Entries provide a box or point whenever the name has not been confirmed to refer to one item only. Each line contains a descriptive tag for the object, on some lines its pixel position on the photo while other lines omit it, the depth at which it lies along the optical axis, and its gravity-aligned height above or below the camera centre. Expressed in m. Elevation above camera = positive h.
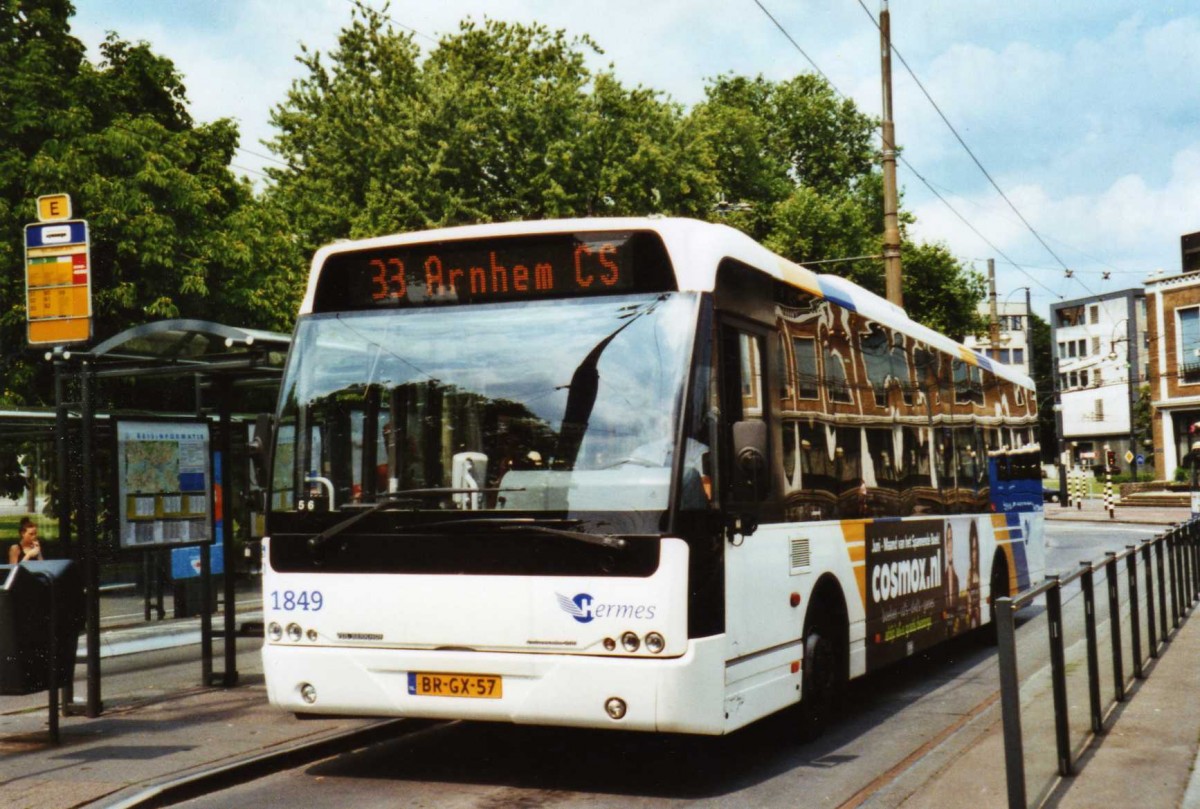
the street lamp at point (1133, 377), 72.19 +4.11
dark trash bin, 7.90 -0.72
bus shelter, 9.82 +0.34
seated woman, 15.44 -0.58
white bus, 6.95 -0.05
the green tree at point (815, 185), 49.62 +11.01
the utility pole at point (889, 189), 20.84 +4.20
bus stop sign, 9.67 +1.44
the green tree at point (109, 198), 22.64 +4.75
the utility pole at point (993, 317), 55.69 +5.78
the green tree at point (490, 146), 34.47 +8.38
